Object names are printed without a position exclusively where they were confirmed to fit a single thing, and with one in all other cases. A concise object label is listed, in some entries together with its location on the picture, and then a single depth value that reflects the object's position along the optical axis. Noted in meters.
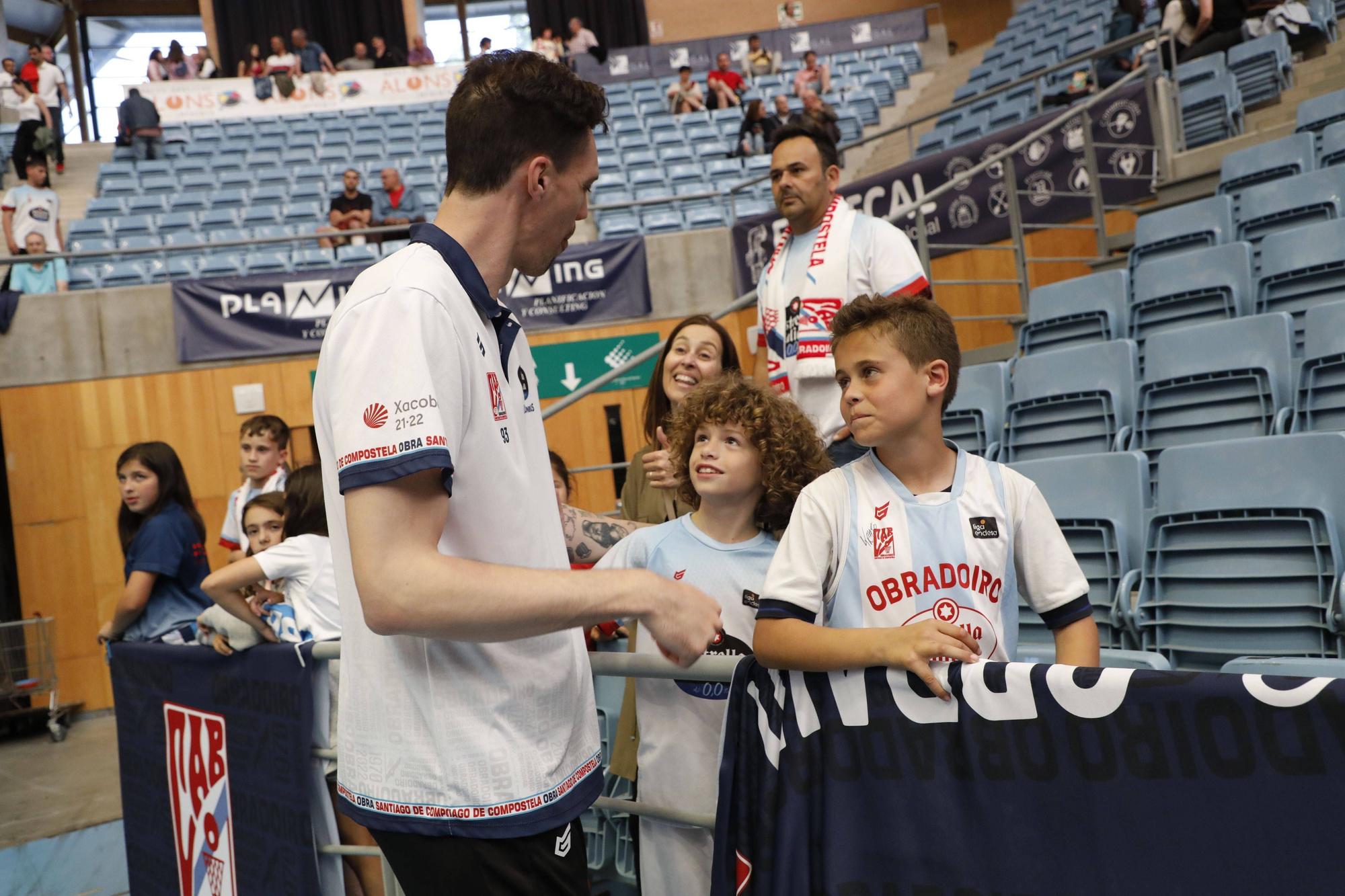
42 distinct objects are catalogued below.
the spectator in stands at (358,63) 15.16
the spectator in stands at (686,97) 13.85
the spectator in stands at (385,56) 15.22
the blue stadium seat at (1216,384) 3.61
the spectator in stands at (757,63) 14.94
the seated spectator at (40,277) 8.65
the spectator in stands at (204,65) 14.62
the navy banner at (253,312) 8.79
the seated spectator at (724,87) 13.80
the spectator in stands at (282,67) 14.23
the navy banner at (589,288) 9.27
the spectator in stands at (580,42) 15.72
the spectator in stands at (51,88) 13.24
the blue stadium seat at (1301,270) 4.08
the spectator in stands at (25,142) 11.33
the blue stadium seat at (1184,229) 4.96
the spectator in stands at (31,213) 9.73
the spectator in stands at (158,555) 3.19
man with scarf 2.76
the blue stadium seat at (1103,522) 3.09
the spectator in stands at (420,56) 15.32
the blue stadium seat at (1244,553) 2.71
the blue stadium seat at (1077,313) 4.80
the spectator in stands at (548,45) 14.97
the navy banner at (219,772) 2.40
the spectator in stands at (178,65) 14.60
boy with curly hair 1.86
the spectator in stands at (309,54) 14.59
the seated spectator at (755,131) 11.84
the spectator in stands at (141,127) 12.39
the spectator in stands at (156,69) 14.44
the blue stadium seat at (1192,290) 4.36
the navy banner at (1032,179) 6.29
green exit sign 9.09
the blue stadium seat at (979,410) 4.45
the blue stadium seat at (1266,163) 5.09
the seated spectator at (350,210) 10.24
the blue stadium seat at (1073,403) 3.99
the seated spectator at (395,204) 10.42
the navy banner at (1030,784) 0.98
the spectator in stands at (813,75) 13.74
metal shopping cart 7.46
